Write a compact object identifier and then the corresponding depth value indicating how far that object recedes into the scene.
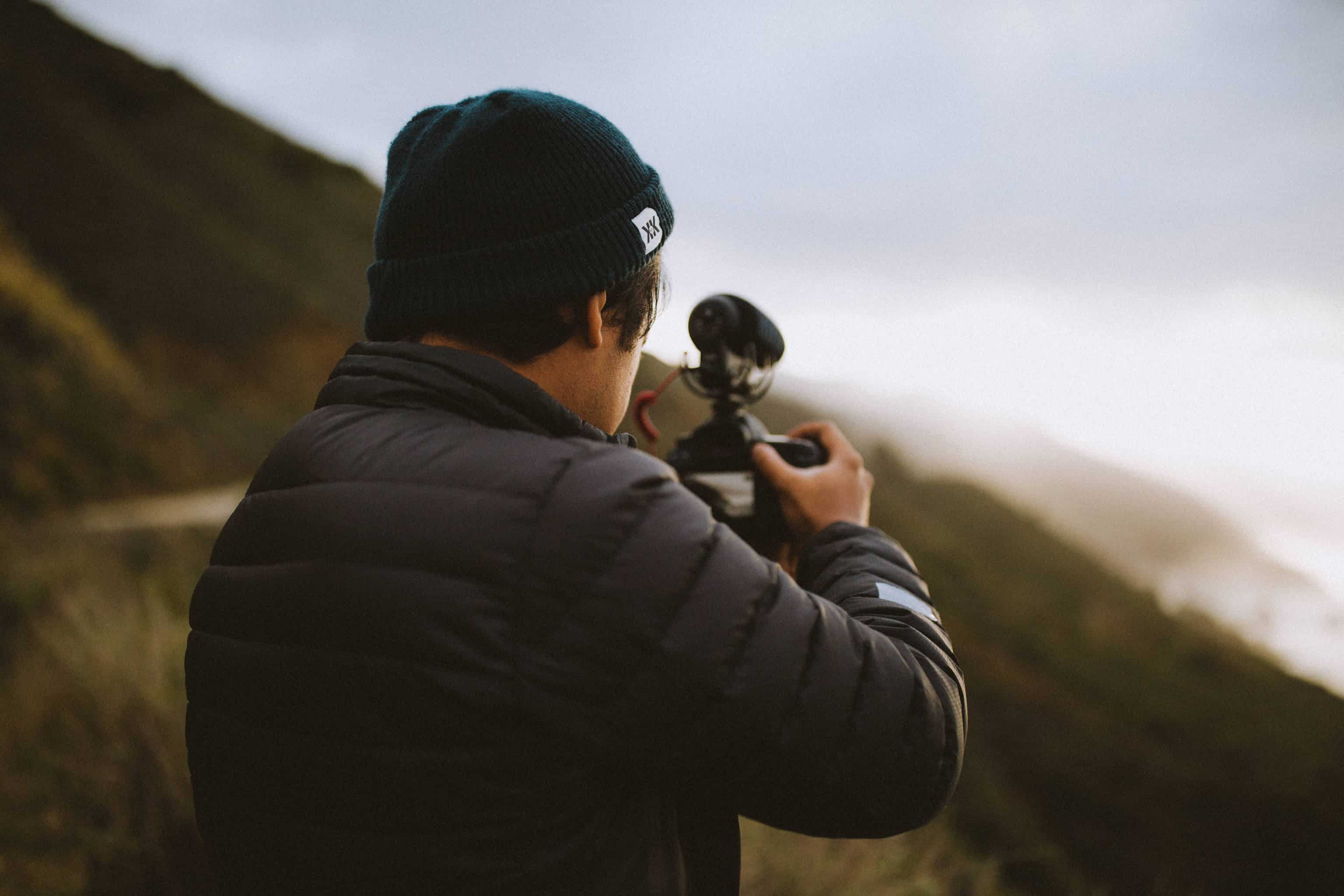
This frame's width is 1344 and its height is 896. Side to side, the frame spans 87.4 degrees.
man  0.77
